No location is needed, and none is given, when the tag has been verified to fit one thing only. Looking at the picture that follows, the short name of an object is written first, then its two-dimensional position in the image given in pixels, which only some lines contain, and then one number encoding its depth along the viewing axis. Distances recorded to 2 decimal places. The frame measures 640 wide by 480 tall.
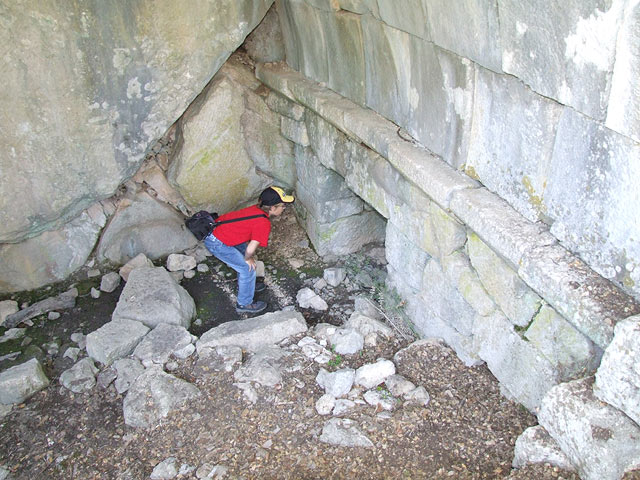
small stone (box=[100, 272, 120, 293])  4.86
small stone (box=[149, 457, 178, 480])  2.94
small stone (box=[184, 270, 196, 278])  5.05
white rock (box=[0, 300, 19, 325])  4.55
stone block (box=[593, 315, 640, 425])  2.01
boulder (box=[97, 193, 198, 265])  5.10
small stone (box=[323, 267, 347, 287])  4.88
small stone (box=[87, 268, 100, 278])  5.03
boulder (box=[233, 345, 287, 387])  3.43
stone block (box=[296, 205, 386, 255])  5.19
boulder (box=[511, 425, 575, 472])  2.32
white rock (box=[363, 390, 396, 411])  3.11
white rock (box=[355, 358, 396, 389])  3.29
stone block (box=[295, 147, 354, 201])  5.00
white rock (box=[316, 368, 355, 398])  3.26
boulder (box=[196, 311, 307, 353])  3.83
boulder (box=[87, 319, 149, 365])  3.85
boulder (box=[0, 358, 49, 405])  3.62
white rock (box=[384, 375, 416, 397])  3.18
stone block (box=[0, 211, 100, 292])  4.76
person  4.57
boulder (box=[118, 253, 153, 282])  4.97
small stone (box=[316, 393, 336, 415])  3.16
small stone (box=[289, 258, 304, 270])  5.17
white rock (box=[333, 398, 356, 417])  3.13
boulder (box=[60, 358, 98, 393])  3.69
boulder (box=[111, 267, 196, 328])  4.21
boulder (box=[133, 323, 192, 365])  3.78
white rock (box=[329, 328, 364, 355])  3.65
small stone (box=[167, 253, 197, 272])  5.09
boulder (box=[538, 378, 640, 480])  2.07
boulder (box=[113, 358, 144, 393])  3.64
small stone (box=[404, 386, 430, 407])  3.10
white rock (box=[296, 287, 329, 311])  4.60
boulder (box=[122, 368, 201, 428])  3.32
